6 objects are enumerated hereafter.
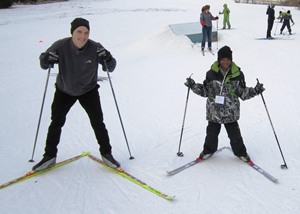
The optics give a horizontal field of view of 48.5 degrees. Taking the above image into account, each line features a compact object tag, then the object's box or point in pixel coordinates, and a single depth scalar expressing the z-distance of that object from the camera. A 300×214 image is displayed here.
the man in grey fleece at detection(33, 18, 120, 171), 3.41
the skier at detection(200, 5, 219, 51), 10.85
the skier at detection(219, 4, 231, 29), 17.03
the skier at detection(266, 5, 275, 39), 13.28
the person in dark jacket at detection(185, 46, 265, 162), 3.61
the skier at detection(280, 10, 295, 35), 14.63
